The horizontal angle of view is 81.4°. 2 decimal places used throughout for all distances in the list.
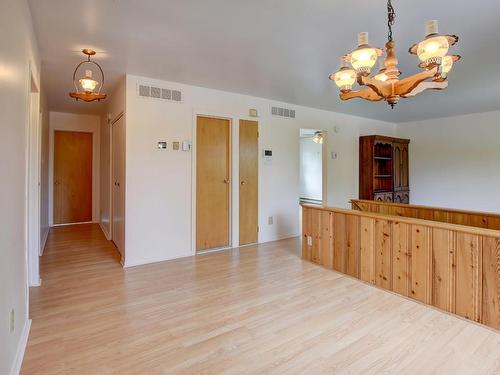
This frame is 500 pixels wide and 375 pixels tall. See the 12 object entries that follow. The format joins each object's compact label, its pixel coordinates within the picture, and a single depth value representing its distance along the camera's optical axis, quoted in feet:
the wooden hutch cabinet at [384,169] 20.49
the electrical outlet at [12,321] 5.47
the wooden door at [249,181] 15.37
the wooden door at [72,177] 21.15
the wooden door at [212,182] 14.17
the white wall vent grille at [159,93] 12.33
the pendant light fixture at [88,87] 9.80
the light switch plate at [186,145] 13.39
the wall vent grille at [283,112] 16.46
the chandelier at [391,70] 6.16
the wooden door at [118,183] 12.75
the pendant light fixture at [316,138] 28.42
